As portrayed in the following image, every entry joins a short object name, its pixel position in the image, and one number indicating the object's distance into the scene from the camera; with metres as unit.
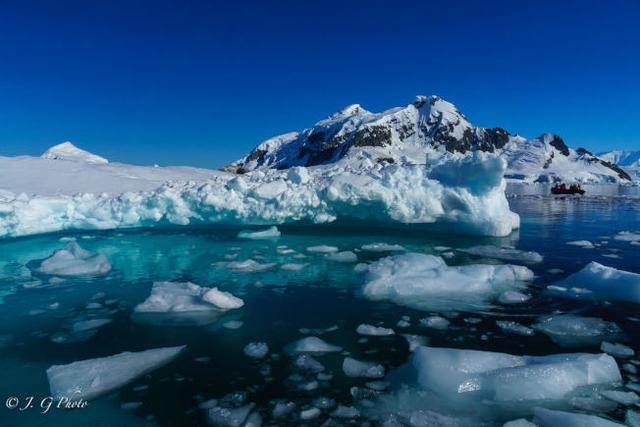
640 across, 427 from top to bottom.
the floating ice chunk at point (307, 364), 4.53
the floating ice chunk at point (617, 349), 4.69
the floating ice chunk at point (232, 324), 5.79
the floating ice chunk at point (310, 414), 3.65
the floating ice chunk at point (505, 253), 9.64
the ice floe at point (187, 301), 6.42
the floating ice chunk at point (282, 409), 3.71
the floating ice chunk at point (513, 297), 6.57
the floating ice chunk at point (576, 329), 5.08
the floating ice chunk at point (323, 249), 11.04
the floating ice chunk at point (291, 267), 9.17
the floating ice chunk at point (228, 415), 3.59
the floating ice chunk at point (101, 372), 4.12
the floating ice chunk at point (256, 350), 4.89
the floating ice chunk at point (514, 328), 5.32
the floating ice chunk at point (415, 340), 5.05
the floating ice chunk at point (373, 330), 5.45
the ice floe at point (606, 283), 6.52
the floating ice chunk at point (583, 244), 11.38
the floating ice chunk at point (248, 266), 9.18
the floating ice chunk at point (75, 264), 8.98
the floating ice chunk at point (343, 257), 10.03
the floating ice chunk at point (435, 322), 5.63
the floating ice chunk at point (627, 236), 12.53
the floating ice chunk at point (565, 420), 3.27
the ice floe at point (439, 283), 6.75
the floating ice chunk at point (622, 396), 3.76
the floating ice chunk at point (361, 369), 4.37
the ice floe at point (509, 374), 3.88
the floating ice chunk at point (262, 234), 13.58
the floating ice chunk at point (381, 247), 11.21
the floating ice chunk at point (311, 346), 4.97
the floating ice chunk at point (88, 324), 5.82
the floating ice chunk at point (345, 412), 3.67
